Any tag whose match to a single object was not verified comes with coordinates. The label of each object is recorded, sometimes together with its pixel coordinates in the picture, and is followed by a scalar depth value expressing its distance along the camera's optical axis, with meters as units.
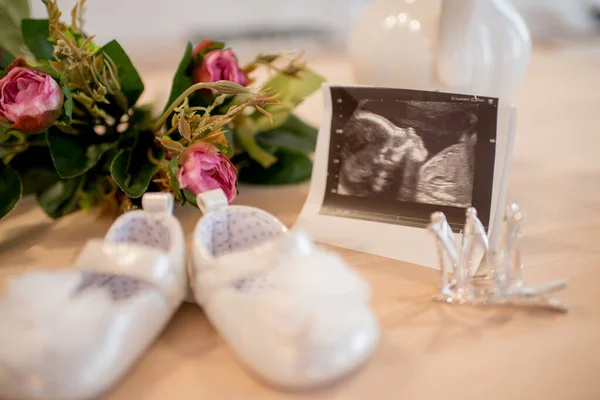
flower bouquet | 0.47
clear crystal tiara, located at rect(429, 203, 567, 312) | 0.41
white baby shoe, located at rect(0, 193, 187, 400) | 0.33
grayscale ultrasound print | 0.52
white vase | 0.55
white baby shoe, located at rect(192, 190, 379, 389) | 0.34
